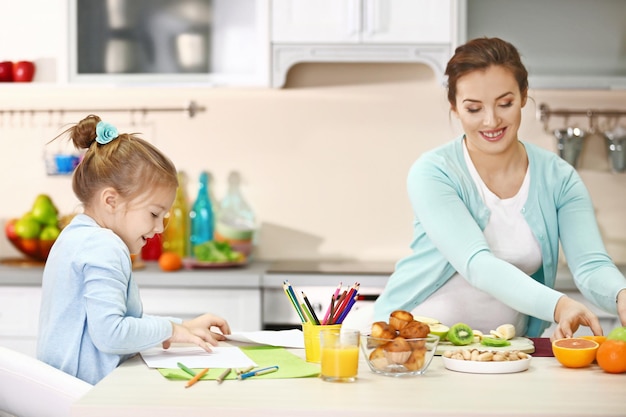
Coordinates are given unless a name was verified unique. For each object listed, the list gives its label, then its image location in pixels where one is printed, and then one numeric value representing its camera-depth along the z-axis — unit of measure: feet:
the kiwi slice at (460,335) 11.47
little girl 10.91
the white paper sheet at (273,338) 11.52
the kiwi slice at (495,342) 11.40
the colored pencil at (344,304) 10.94
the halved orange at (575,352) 10.81
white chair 10.54
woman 12.30
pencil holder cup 10.91
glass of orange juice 10.34
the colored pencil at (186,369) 10.49
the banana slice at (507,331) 11.67
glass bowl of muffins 10.51
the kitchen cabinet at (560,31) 17.37
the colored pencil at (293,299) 10.98
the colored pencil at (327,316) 11.02
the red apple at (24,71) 17.34
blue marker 10.44
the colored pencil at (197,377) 10.25
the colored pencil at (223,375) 10.33
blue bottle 17.97
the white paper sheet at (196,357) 10.80
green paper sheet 10.49
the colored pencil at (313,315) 11.02
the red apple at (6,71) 17.44
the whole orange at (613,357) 10.63
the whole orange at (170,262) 16.86
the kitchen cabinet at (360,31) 16.98
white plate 10.63
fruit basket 17.42
